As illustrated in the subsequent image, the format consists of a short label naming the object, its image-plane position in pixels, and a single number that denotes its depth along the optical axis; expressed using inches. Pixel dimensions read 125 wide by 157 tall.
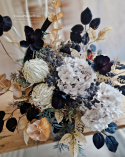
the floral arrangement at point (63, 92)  19.3
